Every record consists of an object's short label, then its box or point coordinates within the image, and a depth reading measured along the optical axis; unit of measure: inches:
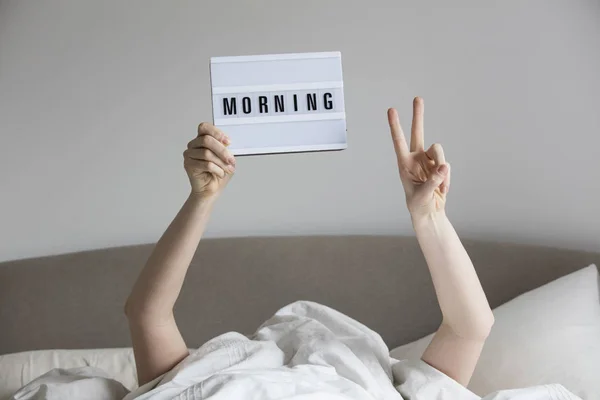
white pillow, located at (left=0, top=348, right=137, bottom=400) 66.9
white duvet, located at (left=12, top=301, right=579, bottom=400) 45.0
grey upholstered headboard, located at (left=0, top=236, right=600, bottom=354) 75.9
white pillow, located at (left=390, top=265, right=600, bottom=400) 57.7
